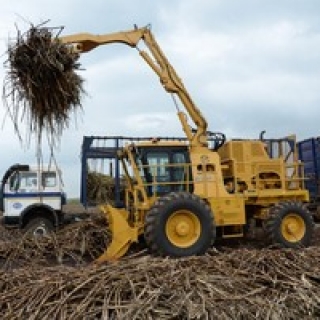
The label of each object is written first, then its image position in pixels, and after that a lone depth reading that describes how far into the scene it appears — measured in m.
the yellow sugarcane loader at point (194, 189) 10.33
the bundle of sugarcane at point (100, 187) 16.89
